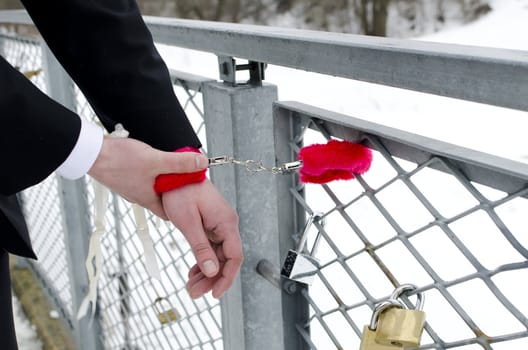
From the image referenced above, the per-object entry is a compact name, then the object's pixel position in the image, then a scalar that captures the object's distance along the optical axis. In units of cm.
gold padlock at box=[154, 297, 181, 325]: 170
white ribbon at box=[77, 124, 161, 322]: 105
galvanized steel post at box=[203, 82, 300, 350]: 111
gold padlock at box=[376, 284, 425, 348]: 78
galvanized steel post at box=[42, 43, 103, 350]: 214
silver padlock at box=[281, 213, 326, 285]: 101
